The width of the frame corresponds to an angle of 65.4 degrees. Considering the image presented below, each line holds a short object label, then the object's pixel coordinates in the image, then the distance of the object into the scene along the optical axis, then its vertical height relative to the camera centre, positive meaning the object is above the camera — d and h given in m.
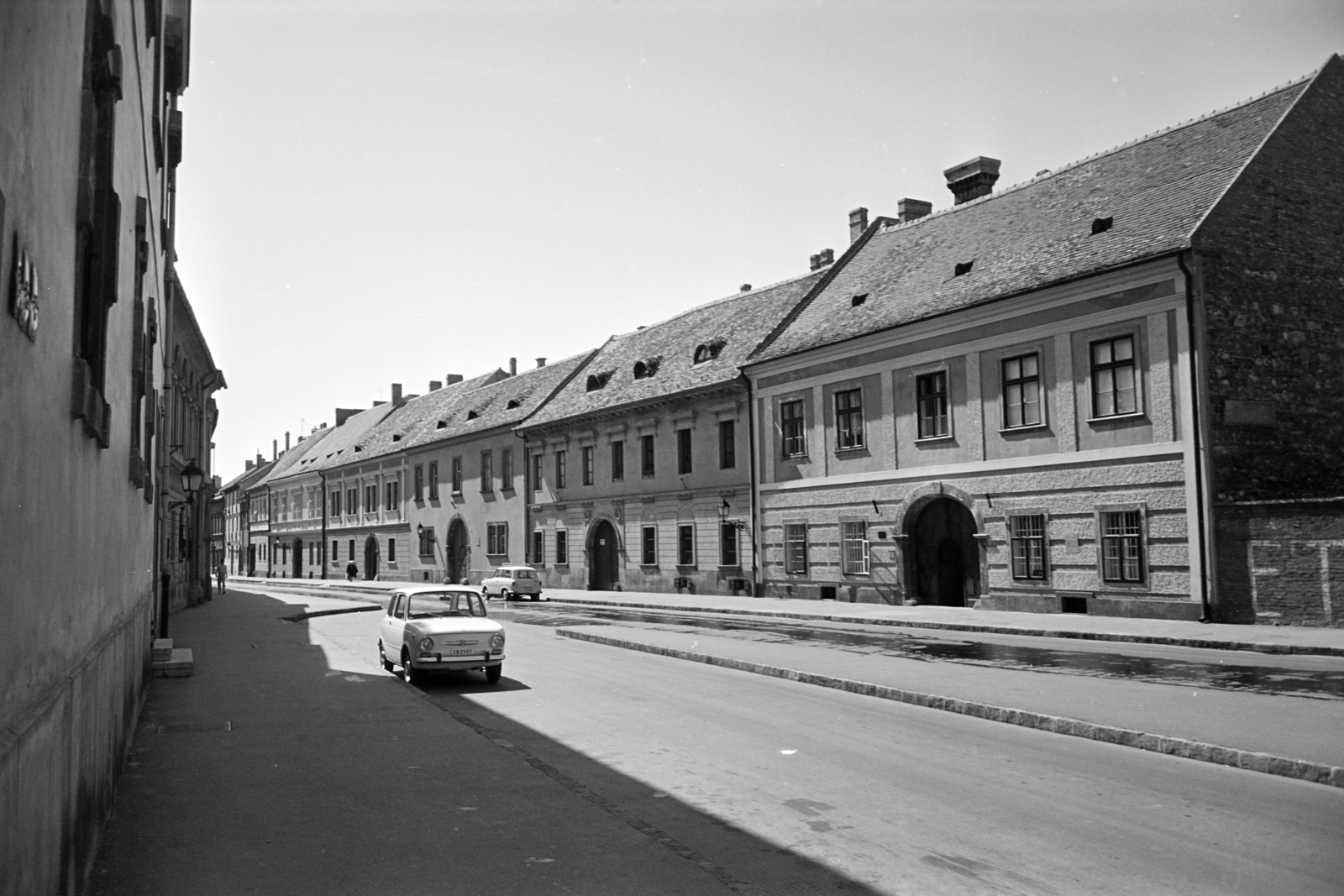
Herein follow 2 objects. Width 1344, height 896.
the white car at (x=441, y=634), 15.25 -1.60
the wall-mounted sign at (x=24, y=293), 3.48 +0.83
